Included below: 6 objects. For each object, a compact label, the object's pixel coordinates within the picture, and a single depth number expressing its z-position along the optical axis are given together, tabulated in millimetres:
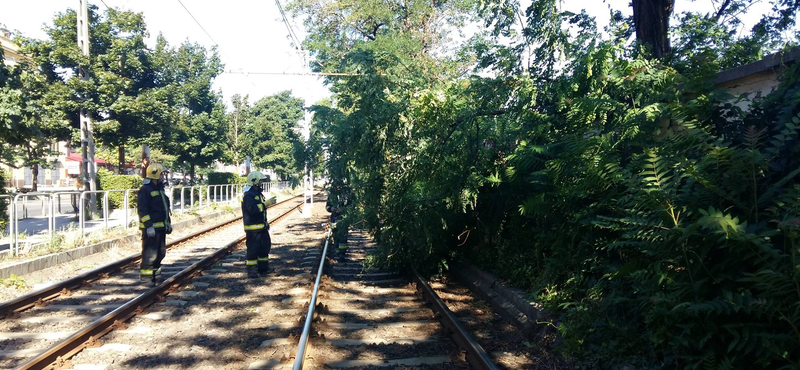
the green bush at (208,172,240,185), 37094
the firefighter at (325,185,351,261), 8968
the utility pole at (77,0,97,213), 17156
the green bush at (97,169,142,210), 23109
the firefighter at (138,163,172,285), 8227
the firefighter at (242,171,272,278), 8992
